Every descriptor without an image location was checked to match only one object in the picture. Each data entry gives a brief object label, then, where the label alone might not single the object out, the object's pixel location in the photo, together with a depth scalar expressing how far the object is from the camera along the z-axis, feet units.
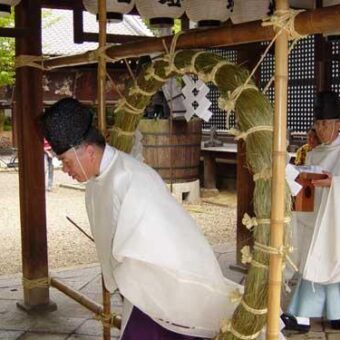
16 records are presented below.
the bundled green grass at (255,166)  7.11
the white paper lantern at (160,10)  15.30
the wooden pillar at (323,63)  18.79
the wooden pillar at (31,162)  15.98
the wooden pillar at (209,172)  40.52
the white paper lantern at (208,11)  14.96
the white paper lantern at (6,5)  14.76
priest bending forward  7.74
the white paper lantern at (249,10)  15.68
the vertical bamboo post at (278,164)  6.82
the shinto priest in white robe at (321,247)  14.23
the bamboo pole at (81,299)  11.89
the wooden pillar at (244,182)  18.69
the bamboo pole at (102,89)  11.03
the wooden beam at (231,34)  6.66
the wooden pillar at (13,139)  67.67
